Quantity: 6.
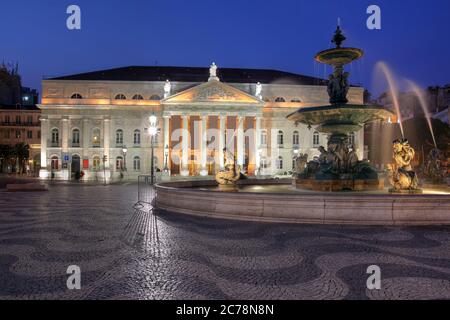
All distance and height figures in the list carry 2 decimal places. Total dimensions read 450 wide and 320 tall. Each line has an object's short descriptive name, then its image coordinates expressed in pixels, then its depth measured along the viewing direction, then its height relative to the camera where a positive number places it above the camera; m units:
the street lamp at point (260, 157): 54.62 +0.60
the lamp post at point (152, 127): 23.22 +2.33
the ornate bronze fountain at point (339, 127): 12.92 +1.33
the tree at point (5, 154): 66.69 +1.62
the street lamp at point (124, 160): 55.91 +0.22
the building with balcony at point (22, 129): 73.00 +7.00
